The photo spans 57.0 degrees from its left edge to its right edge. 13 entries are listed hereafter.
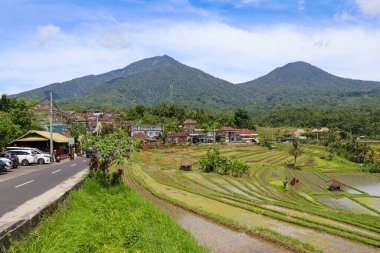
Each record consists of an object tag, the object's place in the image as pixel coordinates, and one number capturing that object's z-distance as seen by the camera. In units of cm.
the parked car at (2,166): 2248
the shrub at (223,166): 4234
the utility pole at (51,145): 3480
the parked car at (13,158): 2614
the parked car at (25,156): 2928
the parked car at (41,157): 3109
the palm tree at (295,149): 6056
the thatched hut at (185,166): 4309
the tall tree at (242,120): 12044
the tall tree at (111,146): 1819
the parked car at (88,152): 4257
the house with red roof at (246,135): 10550
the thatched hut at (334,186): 3894
